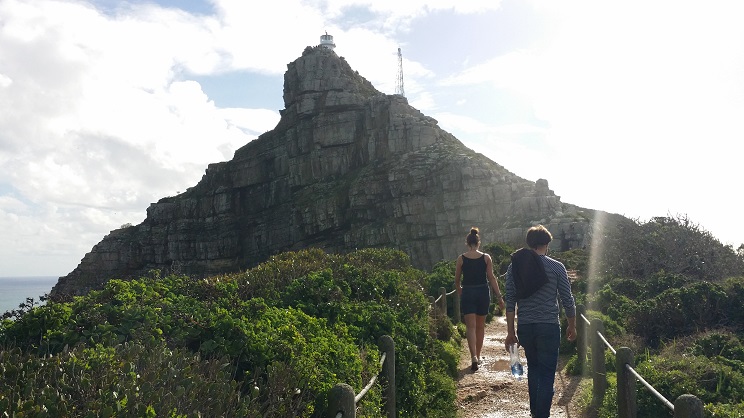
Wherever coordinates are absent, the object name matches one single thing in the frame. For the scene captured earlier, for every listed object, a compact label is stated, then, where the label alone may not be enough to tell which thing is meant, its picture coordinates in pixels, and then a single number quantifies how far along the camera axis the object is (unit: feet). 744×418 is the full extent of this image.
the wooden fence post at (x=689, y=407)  16.07
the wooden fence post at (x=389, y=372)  21.65
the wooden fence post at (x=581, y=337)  33.78
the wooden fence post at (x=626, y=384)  22.52
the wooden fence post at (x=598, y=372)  27.48
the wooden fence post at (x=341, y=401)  15.07
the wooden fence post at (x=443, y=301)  48.62
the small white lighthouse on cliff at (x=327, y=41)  339.98
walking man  21.34
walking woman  31.78
